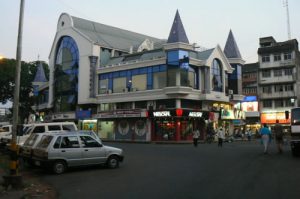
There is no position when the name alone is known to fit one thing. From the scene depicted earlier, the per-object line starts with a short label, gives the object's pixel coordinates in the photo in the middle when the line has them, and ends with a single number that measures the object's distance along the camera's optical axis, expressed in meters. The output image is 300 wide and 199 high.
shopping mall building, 44.06
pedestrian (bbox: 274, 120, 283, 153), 20.77
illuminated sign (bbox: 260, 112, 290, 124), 66.43
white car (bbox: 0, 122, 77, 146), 20.91
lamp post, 10.69
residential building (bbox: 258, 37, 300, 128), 66.44
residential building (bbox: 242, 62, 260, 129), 69.56
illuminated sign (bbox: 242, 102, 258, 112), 69.31
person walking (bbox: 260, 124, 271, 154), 21.11
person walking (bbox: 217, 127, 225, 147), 30.48
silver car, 13.77
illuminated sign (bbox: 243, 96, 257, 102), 69.75
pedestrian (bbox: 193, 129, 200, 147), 31.76
